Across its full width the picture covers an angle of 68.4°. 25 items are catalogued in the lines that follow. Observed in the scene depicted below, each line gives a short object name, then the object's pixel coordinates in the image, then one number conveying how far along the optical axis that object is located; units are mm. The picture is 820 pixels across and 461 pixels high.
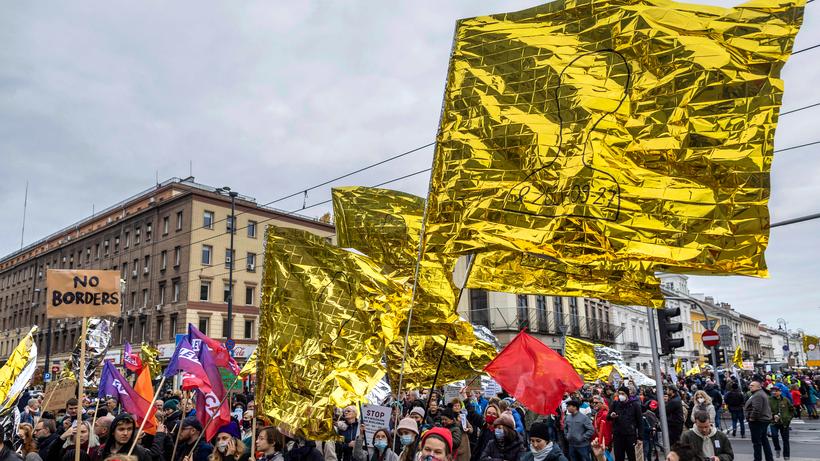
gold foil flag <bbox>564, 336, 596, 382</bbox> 16328
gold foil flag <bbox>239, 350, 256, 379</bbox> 11320
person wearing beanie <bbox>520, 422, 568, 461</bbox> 6218
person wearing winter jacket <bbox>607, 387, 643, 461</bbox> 13477
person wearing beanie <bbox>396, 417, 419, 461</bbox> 6281
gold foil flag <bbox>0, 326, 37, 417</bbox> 8906
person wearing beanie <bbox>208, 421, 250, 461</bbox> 7199
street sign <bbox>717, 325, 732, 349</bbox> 24562
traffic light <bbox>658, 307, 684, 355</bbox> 11461
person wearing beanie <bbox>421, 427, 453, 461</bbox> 4363
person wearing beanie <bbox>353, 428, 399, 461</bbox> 7094
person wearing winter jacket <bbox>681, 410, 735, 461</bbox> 7379
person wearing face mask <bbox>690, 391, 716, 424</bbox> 11117
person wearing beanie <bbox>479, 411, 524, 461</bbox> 7664
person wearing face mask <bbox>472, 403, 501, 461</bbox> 9133
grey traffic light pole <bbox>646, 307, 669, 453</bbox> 8737
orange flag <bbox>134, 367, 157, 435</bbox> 9734
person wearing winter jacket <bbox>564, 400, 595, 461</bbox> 11547
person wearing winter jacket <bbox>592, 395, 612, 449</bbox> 14352
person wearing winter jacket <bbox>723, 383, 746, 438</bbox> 18609
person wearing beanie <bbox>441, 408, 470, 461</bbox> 9412
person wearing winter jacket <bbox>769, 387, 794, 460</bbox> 14548
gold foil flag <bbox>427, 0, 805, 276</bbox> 4141
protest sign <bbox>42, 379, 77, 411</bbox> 13281
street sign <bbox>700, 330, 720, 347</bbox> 17297
